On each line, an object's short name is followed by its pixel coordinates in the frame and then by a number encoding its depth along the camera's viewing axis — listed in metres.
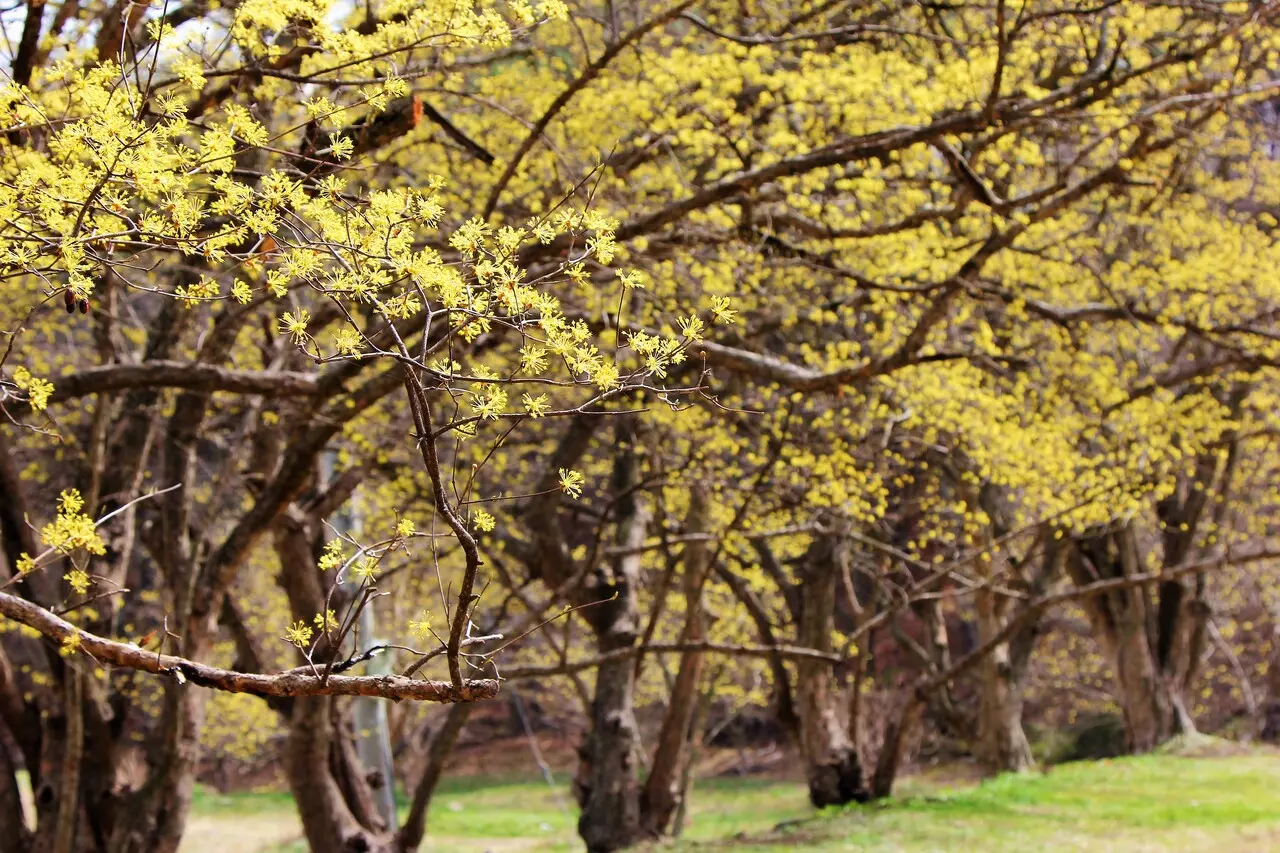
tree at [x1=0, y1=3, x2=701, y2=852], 5.66
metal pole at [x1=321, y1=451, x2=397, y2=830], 21.83
